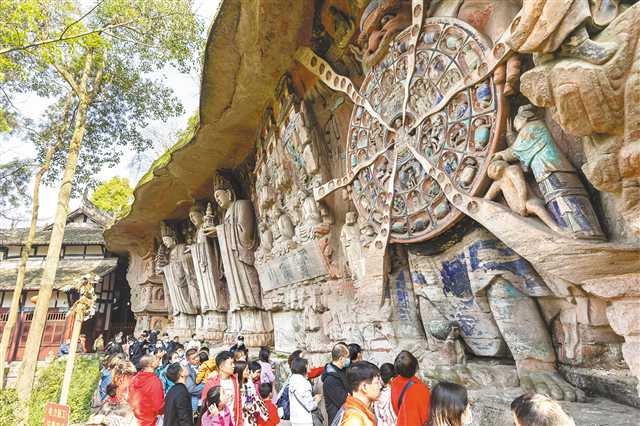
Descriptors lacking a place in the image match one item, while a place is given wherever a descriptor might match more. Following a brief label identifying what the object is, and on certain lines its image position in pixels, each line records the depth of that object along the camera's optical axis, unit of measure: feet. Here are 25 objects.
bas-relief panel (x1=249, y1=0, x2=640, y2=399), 7.15
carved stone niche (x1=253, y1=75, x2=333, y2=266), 18.22
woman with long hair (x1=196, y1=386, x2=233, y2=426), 8.79
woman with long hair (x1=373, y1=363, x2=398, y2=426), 7.80
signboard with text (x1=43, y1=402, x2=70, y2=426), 12.05
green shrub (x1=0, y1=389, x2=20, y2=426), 16.77
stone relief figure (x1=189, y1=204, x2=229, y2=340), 31.86
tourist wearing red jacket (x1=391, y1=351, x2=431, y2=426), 7.20
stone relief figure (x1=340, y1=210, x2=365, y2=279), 15.48
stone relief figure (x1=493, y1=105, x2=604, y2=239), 8.27
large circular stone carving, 10.47
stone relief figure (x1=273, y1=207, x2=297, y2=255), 21.02
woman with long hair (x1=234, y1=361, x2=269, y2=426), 10.11
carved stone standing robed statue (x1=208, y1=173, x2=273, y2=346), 26.48
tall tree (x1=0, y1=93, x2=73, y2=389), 24.89
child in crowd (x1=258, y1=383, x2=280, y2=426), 10.36
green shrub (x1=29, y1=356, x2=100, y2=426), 23.08
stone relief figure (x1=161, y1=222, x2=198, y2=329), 38.86
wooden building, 51.62
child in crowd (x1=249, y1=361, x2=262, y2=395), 12.34
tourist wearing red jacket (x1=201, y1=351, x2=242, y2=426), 9.70
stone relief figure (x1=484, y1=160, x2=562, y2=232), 8.99
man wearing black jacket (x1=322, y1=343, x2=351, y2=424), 9.61
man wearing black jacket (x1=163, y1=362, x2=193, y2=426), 9.34
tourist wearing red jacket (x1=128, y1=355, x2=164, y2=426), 10.80
